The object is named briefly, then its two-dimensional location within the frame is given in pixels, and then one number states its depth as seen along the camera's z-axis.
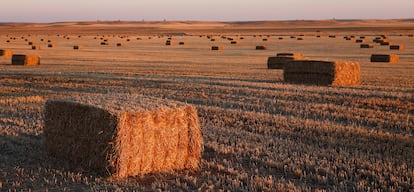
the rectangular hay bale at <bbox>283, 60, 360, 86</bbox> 19.06
